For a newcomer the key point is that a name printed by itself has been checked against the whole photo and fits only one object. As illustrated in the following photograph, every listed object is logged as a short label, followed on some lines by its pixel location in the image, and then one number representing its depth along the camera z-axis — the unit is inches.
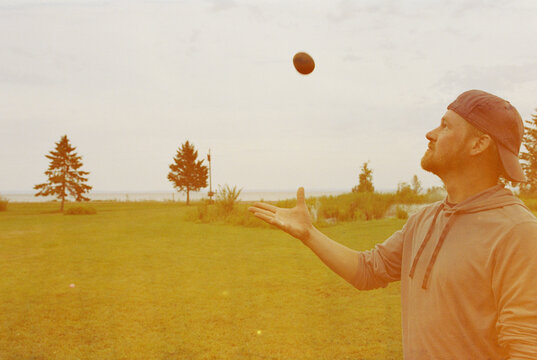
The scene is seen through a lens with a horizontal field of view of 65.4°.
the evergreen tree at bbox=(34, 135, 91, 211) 1711.4
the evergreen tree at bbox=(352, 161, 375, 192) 1475.1
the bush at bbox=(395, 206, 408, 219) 798.8
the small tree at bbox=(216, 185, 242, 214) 856.3
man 67.9
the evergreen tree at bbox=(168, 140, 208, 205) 2544.3
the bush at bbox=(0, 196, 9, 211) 1337.1
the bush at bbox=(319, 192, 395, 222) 881.5
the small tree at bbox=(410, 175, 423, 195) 1253.0
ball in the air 143.3
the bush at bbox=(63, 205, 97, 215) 1147.8
